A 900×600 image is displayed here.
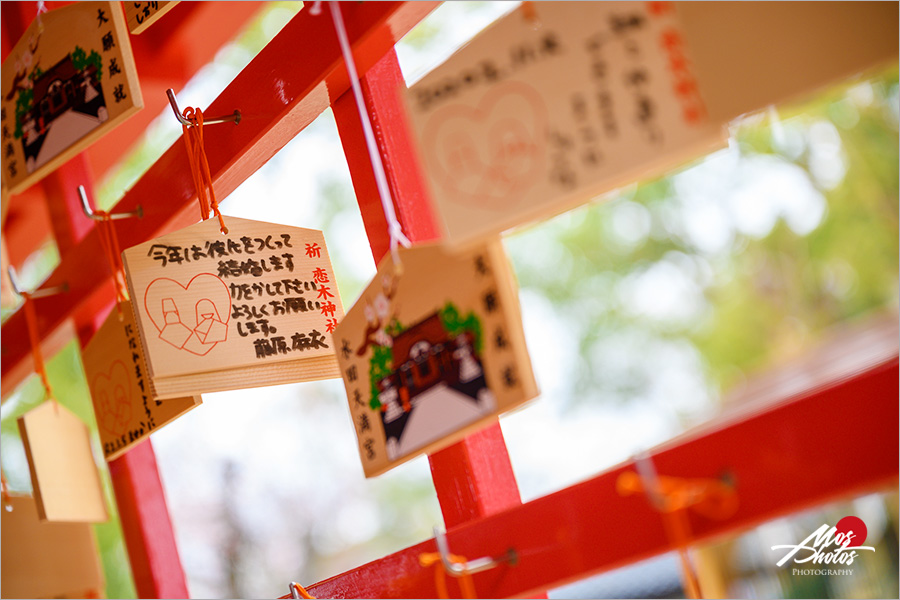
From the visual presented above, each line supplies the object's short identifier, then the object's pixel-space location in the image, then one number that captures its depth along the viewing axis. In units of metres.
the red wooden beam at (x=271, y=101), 1.05
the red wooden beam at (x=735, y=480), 0.66
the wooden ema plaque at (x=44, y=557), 1.53
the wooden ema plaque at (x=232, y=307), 1.06
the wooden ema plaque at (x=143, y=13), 1.13
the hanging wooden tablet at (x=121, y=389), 1.26
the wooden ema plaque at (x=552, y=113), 0.63
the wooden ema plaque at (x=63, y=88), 1.12
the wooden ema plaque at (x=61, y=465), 1.44
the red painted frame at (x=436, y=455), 0.68
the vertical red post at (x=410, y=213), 1.07
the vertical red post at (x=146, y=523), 1.68
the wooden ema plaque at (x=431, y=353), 0.74
